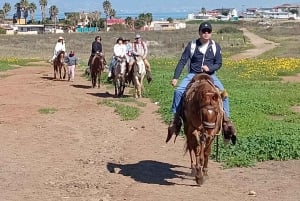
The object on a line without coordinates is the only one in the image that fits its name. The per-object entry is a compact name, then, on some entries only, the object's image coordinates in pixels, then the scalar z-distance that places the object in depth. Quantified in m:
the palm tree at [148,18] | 154.73
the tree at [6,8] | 163.50
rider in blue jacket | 9.48
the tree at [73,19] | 147.24
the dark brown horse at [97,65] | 24.34
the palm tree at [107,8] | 165.38
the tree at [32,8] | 151.50
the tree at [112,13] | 170.80
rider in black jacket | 24.67
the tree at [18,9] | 155.00
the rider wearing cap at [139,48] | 20.33
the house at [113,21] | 149.95
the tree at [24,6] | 150.38
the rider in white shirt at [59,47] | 28.50
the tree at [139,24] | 148.00
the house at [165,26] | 159.10
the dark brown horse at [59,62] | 28.41
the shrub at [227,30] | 114.21
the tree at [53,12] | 150.88
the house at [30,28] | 132.43
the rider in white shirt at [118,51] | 21.94
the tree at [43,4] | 147.50
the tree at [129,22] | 144.75
